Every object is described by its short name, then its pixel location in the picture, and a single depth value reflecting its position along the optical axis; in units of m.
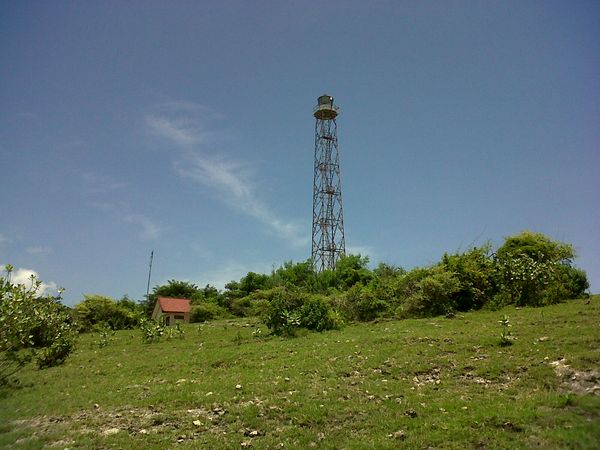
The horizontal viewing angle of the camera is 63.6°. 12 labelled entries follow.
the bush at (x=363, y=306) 25.92
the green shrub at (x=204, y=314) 46.91
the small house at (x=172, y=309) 50.88
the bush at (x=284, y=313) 22.37
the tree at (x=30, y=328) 15.38
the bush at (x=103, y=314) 43.38
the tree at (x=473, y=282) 24.61
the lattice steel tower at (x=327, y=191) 51.22
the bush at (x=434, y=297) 23.91
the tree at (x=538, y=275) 23.05
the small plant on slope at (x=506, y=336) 13.40
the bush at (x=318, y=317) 22.72
